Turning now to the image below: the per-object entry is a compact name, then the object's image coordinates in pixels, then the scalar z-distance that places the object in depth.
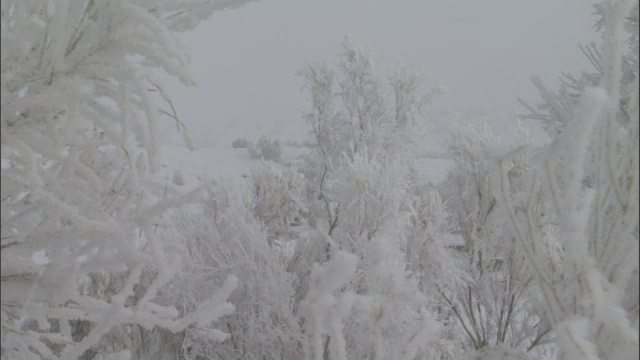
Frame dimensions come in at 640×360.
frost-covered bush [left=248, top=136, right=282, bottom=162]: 20.48
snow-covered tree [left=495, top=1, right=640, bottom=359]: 0.99
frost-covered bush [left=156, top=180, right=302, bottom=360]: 4.09
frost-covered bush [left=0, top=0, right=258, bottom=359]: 1.22
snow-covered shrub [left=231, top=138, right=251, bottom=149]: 25.88
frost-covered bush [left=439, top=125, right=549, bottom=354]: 5.59
